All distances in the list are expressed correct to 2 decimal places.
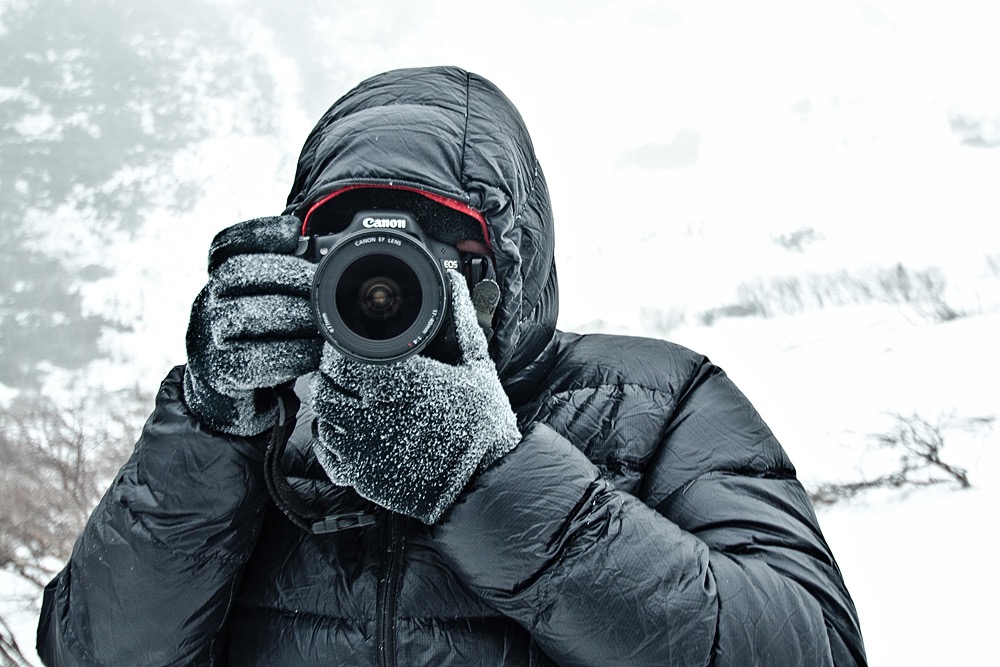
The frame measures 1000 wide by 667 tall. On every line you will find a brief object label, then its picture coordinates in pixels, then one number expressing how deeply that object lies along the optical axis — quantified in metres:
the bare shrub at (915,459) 3.16
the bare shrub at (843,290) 8.21
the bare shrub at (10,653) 2.49
